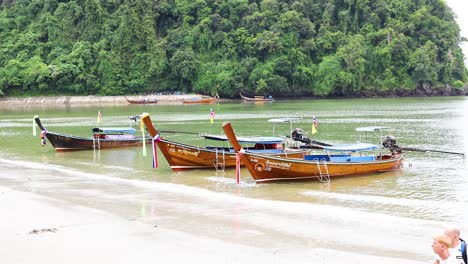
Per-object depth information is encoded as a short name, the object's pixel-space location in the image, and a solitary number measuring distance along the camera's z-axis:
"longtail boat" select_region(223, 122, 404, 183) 18.91
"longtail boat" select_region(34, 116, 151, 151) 30.59
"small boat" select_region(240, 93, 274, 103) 96.75
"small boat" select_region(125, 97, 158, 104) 95.56
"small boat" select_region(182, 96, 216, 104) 95.25
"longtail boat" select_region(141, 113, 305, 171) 22.43
